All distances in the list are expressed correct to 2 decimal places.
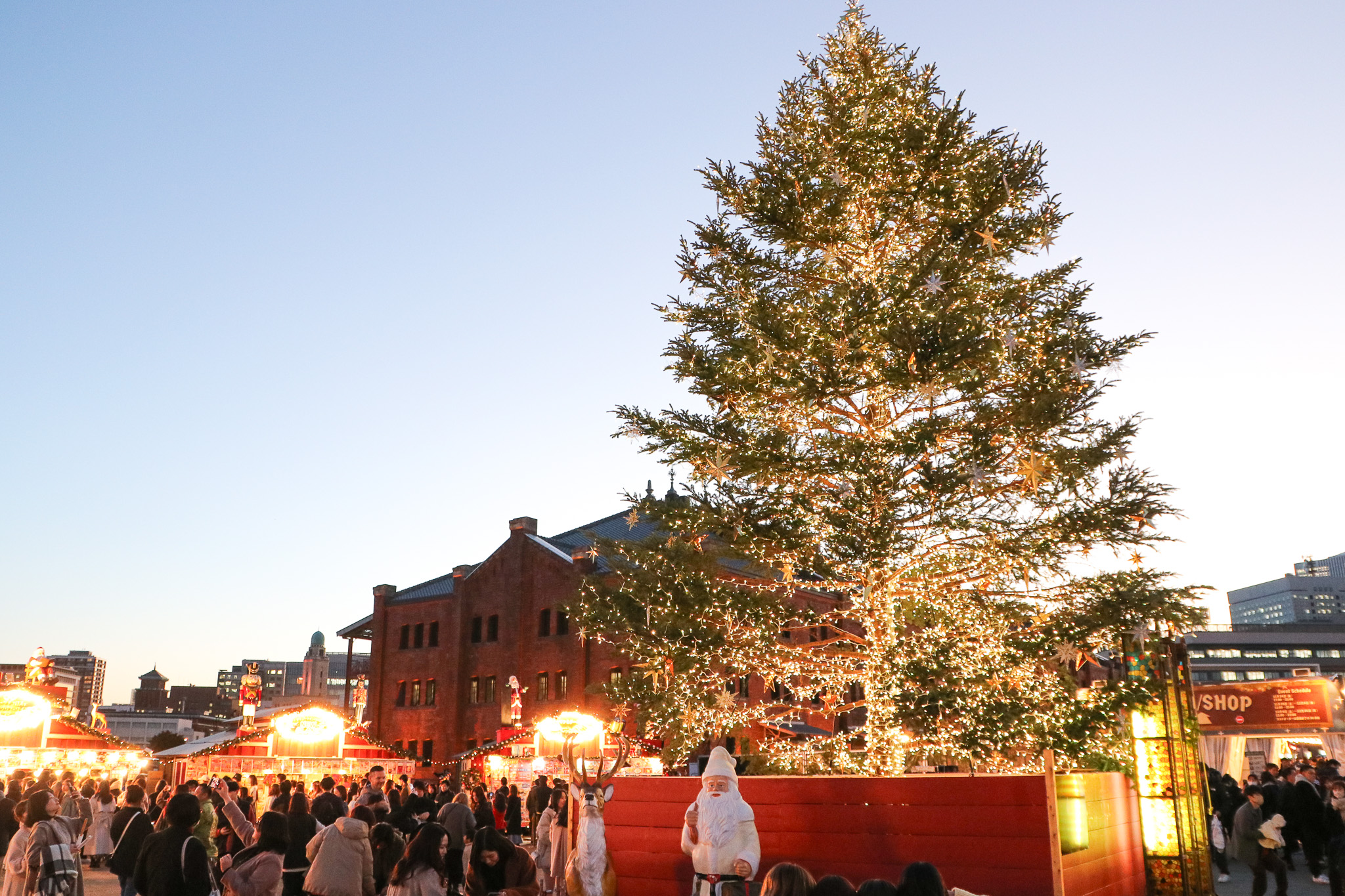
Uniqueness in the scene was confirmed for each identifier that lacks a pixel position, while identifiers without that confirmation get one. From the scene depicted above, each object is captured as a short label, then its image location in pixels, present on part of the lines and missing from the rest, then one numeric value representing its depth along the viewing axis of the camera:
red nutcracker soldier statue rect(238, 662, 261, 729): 34.12
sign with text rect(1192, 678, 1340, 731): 26.48
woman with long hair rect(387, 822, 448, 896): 7.18
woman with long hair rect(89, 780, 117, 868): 19.52
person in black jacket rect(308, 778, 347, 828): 9.81
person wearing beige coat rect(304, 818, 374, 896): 7.92
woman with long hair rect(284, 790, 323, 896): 9.62
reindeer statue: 11.50
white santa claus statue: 9.08
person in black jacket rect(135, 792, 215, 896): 7.48
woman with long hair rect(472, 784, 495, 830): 15.30
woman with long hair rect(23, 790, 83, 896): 8.35
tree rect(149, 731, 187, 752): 69.31
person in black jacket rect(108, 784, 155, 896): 9.85
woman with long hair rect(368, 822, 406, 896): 9.23
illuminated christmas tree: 13.84
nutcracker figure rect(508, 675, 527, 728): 34.81
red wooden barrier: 10.10
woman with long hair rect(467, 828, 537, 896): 7.59
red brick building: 38.69
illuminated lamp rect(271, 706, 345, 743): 29.89
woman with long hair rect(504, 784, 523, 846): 21.34
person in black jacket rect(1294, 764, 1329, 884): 14.23
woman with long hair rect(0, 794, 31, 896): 9.13
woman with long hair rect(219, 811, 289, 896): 7.77
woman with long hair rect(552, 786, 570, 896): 14.34
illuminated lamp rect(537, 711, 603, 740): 26.69
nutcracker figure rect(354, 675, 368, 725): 38.03
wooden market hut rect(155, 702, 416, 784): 29.38
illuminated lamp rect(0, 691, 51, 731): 26.33
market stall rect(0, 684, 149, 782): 26.37
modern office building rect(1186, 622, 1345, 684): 106.88
